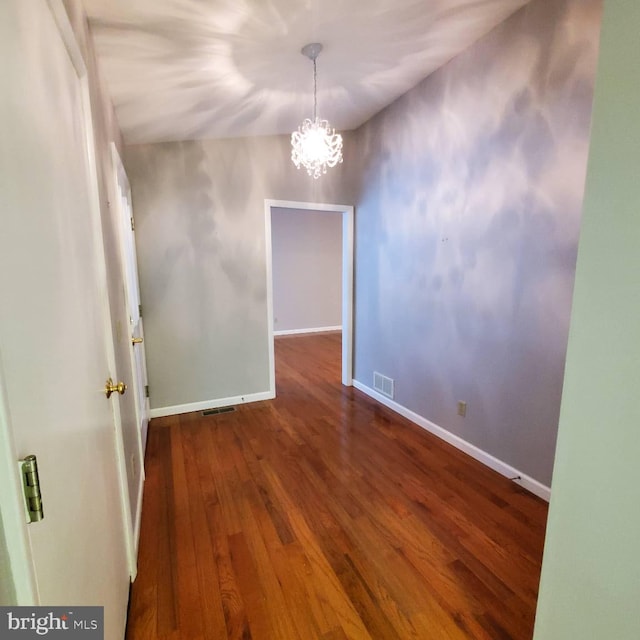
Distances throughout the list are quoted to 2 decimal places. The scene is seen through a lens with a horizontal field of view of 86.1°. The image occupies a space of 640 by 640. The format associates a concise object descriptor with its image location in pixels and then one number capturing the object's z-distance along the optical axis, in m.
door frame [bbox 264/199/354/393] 3.42
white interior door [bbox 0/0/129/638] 0.55
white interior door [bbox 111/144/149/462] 2.03
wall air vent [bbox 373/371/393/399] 3.34
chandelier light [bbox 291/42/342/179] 2.31
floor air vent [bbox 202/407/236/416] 3.26
